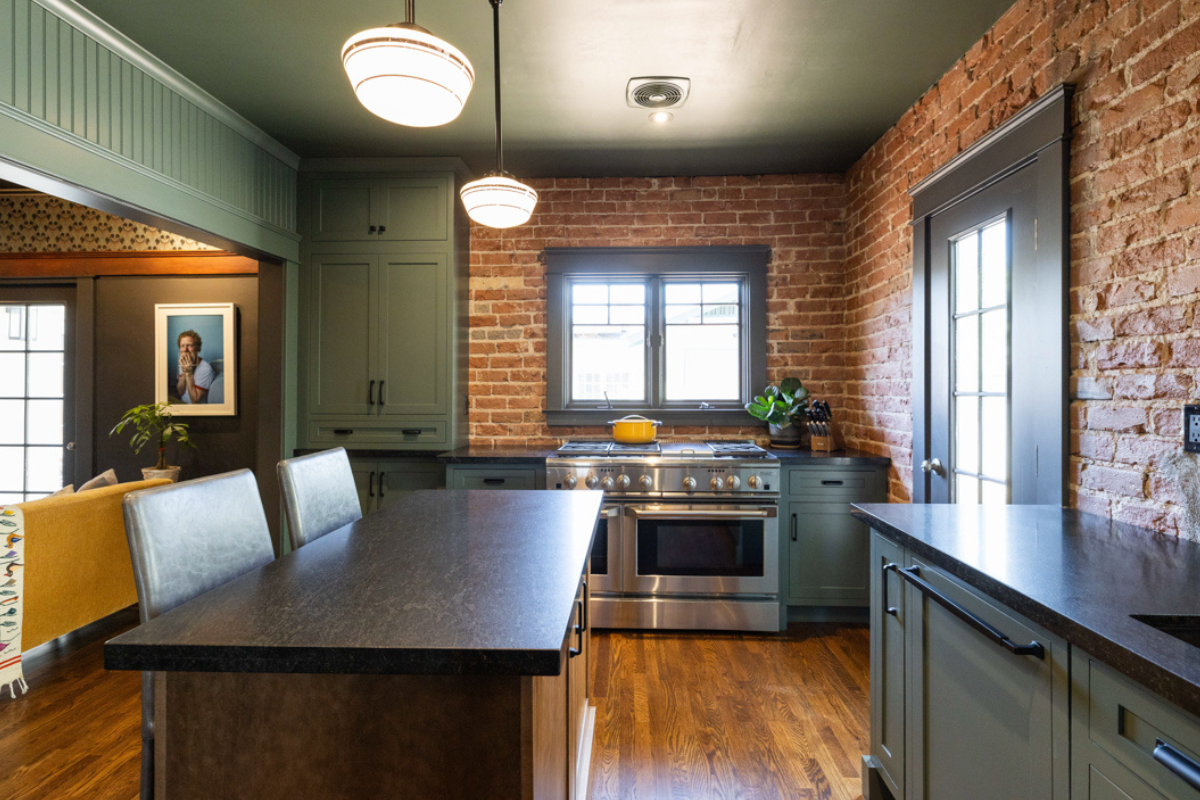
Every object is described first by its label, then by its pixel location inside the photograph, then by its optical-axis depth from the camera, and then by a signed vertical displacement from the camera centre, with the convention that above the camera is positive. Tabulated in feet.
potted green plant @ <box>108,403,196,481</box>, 12.85 -0.56
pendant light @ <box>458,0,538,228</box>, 6.24 +2.12
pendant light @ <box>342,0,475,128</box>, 3.91 +2.19
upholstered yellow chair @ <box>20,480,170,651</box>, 8.13 -2.29
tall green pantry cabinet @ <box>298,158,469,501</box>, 11.82 +1.86
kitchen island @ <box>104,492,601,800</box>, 2.91 -1.52
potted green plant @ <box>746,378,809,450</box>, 11.93 -0.12
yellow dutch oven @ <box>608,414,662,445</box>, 11.84 -0.52
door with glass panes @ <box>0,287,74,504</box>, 14.21 +0.22
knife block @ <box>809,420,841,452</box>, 11.60 -0.72
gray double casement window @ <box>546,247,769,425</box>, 12.82 +1.46
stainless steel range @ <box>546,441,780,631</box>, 10.46 -2.39
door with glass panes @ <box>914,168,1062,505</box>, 6.61 +0.70
